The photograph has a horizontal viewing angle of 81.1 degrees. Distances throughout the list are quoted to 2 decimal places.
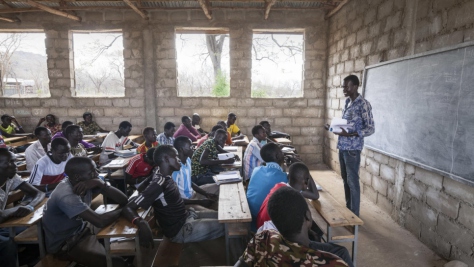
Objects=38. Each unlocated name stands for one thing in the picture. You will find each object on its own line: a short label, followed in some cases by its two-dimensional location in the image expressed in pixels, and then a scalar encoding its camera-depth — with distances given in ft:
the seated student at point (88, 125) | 23.05
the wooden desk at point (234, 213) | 7.50
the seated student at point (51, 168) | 10.32
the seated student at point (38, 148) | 13.32
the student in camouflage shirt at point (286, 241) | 4.16
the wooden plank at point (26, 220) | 7.25
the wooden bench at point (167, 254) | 7.15
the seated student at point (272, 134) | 20.45
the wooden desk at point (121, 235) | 6.69
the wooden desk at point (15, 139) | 18.83
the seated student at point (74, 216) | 6.97
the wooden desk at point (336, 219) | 7.64
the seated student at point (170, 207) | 7.52
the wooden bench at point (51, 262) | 7.03
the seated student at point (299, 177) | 8.18
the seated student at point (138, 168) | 12.05
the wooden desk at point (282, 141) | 19.45
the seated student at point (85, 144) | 15.92
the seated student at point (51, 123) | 22.56
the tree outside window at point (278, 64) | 24.50
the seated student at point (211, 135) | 16.97
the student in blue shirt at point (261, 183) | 8.55
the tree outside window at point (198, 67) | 23.94
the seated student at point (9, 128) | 21.90
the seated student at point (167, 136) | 16.80
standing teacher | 11.32
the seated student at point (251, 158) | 12.39
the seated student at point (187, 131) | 19.89
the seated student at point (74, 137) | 13.35
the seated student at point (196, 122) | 22.85
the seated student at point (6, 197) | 7.42
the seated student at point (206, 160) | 12.96
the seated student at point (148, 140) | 14.43
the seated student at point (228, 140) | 19.39
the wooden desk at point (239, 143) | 19.35
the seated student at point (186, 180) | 9.86
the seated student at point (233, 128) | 21.79
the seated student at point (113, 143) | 15.67
